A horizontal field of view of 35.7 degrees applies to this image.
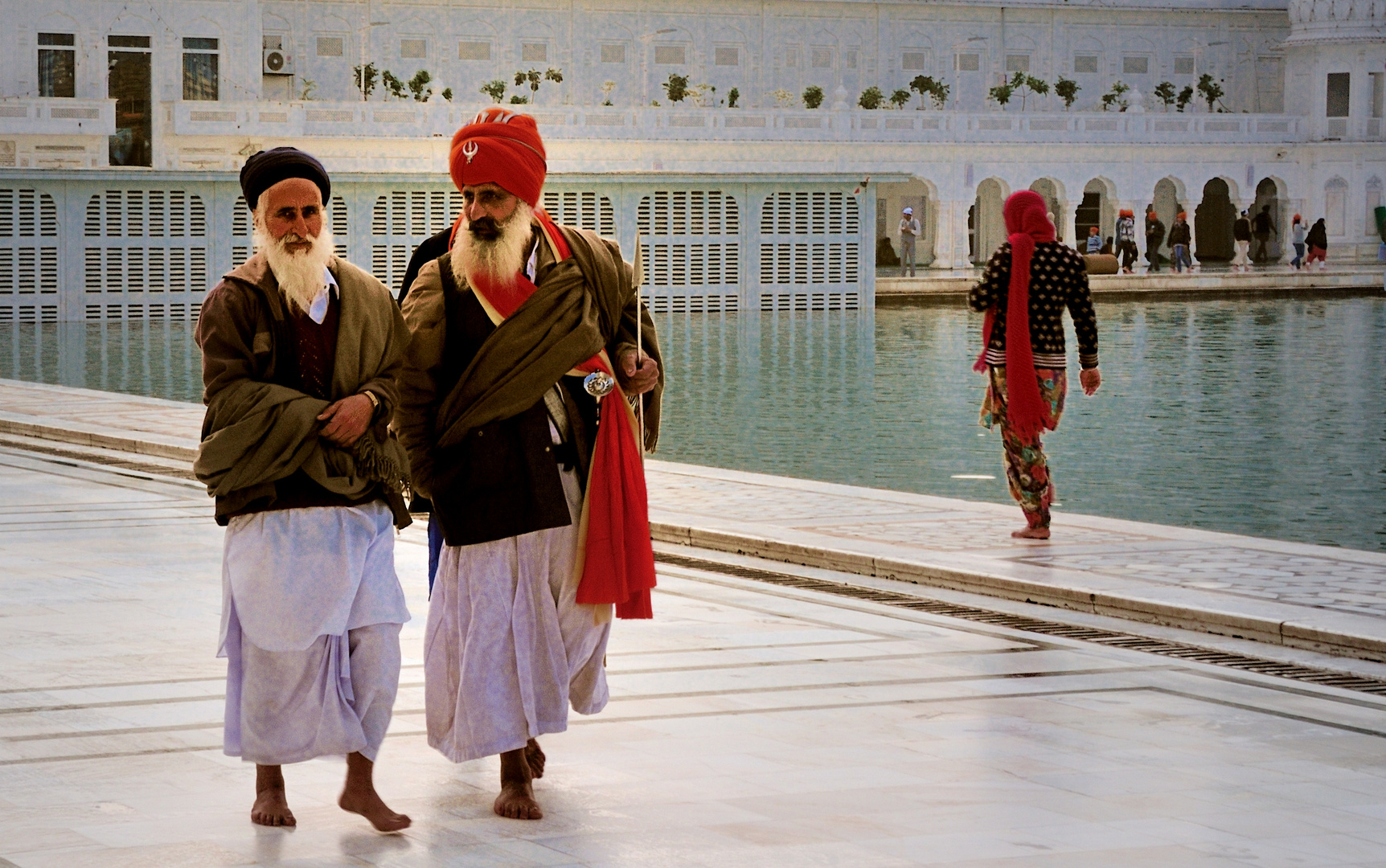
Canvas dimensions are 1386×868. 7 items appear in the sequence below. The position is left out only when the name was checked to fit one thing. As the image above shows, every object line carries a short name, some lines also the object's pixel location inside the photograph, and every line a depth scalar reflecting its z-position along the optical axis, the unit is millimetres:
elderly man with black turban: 5074
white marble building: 38375
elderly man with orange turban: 5379
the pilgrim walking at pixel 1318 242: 53944
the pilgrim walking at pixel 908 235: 49406
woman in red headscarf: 10047
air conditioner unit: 54594
